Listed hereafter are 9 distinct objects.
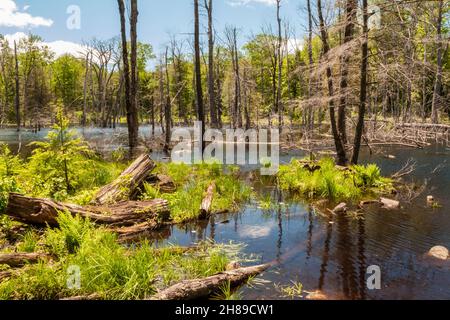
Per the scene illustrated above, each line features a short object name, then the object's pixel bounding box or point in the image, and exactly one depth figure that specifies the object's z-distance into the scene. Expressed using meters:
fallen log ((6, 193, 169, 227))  6.73
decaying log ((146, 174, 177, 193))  10.38
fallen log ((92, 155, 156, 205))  8.40
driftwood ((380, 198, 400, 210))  9.72
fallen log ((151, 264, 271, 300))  4.55
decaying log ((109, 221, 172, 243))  7.18
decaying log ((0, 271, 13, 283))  4.83
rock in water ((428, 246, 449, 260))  6.20
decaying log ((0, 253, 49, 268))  5.29
